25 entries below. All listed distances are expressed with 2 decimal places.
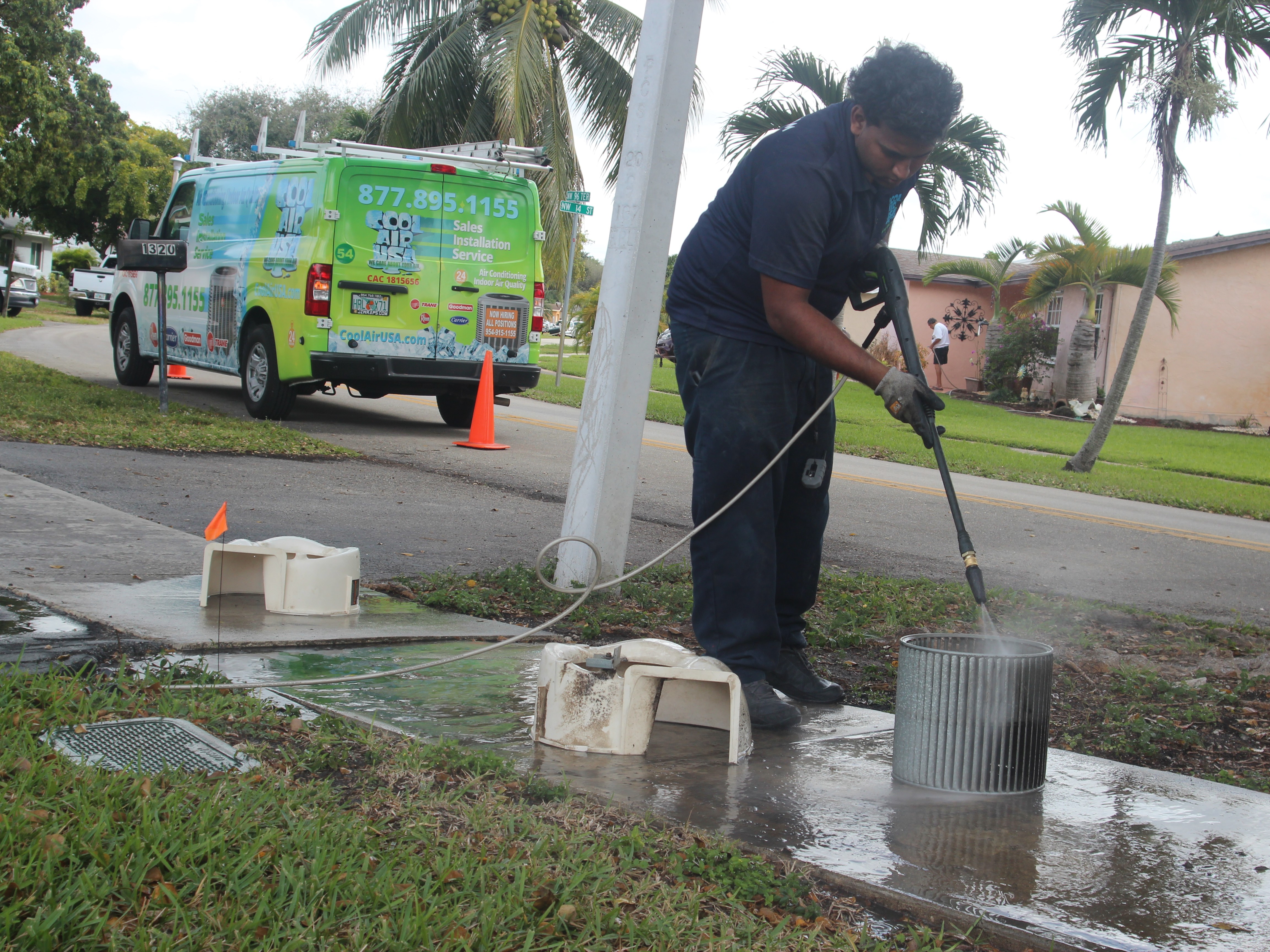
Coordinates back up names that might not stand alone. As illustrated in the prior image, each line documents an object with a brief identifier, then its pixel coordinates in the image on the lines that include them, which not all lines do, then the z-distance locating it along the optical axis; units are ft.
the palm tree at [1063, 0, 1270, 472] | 46.62
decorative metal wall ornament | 117.08
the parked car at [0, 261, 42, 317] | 114.21
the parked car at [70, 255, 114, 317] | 115.85
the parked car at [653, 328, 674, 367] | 98.43
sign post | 48.88
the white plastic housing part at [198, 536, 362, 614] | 13.28
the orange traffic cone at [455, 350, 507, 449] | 34.53
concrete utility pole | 15.62
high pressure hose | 10.49
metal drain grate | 7.98
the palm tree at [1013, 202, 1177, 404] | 82.53
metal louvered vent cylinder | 8.98
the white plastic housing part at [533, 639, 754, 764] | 9.48
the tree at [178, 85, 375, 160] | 165.68
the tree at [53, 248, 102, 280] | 180.86
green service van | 33.42
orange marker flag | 12.77
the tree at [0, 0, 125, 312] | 75.82
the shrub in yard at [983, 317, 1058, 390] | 94.38
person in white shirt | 90.43
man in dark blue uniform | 10.15
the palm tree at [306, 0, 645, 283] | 72.18
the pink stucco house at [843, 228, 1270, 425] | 84.38
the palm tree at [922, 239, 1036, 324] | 91.86
